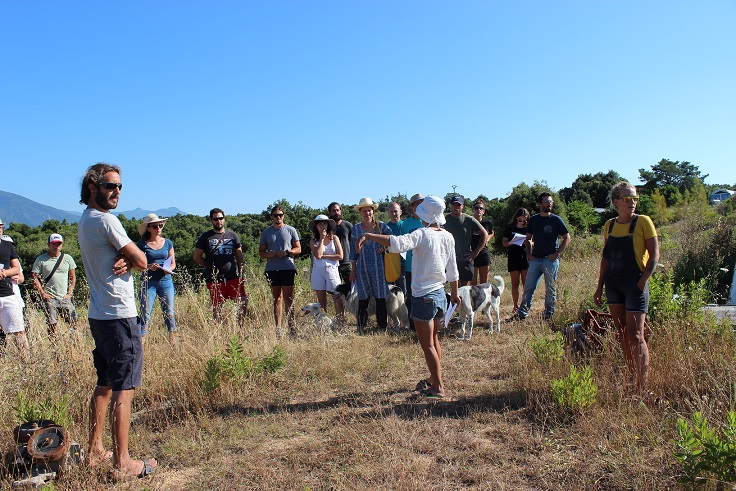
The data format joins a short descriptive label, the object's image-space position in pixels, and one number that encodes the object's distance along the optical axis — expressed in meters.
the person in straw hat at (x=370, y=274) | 6.57
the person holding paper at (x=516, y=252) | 7.32
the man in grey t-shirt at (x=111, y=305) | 2.94
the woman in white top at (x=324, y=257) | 6.73
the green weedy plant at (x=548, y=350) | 4.23
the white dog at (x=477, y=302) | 6.11
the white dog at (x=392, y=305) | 6.69
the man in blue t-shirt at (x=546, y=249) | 6.48
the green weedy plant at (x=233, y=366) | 4.25
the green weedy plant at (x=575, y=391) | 3.50
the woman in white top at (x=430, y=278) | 4.09
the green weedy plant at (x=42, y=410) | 3.35
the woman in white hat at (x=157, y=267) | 5.64
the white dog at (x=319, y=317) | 6.16
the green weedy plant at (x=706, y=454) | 2.29
